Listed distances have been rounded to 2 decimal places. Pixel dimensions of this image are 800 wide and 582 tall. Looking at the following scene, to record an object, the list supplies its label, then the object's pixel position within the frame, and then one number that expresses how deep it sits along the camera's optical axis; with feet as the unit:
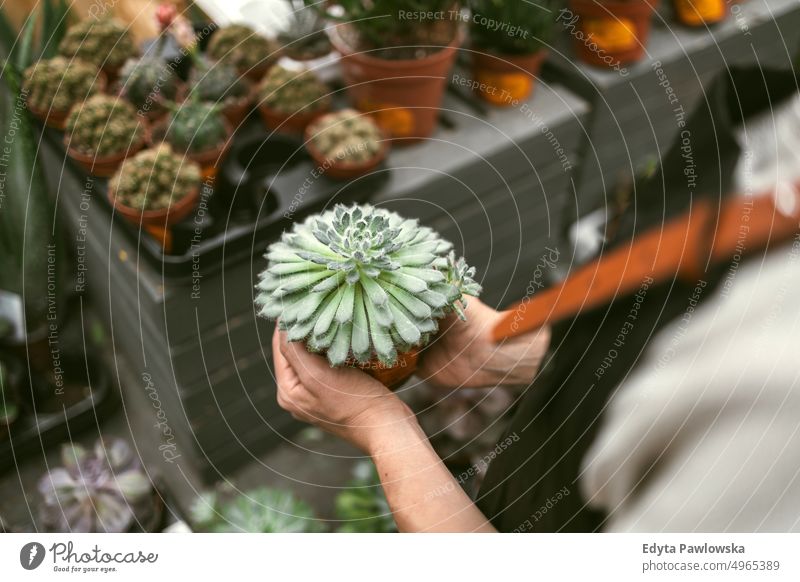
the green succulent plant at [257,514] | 3.66
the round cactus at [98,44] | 4.38
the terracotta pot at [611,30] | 4.75
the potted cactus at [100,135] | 3.90
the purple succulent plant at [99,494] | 3.65
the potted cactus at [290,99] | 4.25
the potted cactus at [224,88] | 4.24
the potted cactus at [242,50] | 4.45
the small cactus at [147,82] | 4.20
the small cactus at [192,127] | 4.03
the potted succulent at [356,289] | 2.33
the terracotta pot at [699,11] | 5.39
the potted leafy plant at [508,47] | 4.49
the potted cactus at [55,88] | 4.12
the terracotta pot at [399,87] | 4.02
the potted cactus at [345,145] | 4.05
